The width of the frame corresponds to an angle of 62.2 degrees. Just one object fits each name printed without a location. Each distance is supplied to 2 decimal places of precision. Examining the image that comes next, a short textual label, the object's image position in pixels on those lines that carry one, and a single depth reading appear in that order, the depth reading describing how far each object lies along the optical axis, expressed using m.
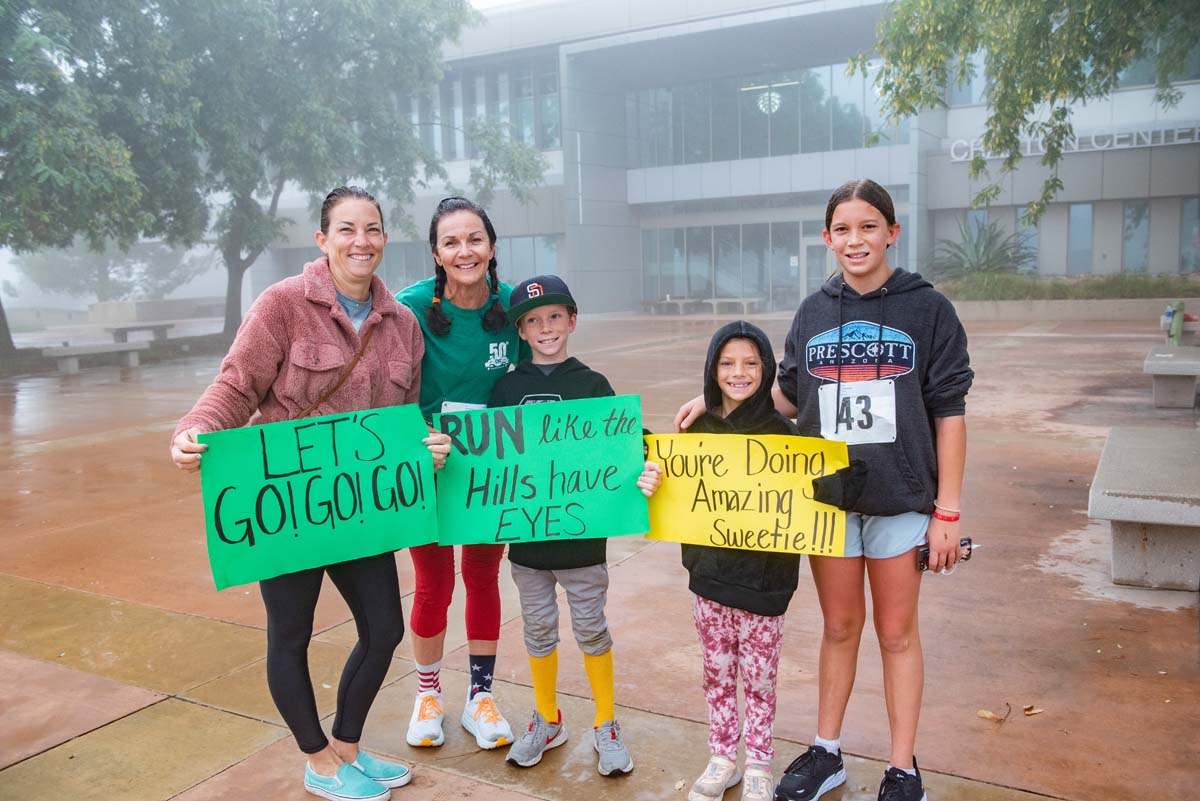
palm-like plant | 28.19
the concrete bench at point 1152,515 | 4.64
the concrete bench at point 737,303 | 34.41
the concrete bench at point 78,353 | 19.25
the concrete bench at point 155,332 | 26.11
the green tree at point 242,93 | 19.31
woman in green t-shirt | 3.29
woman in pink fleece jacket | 2.98
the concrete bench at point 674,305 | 35.06
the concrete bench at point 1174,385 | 10.10
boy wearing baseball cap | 3.26
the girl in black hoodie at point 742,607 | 2.99
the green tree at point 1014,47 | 9.92
